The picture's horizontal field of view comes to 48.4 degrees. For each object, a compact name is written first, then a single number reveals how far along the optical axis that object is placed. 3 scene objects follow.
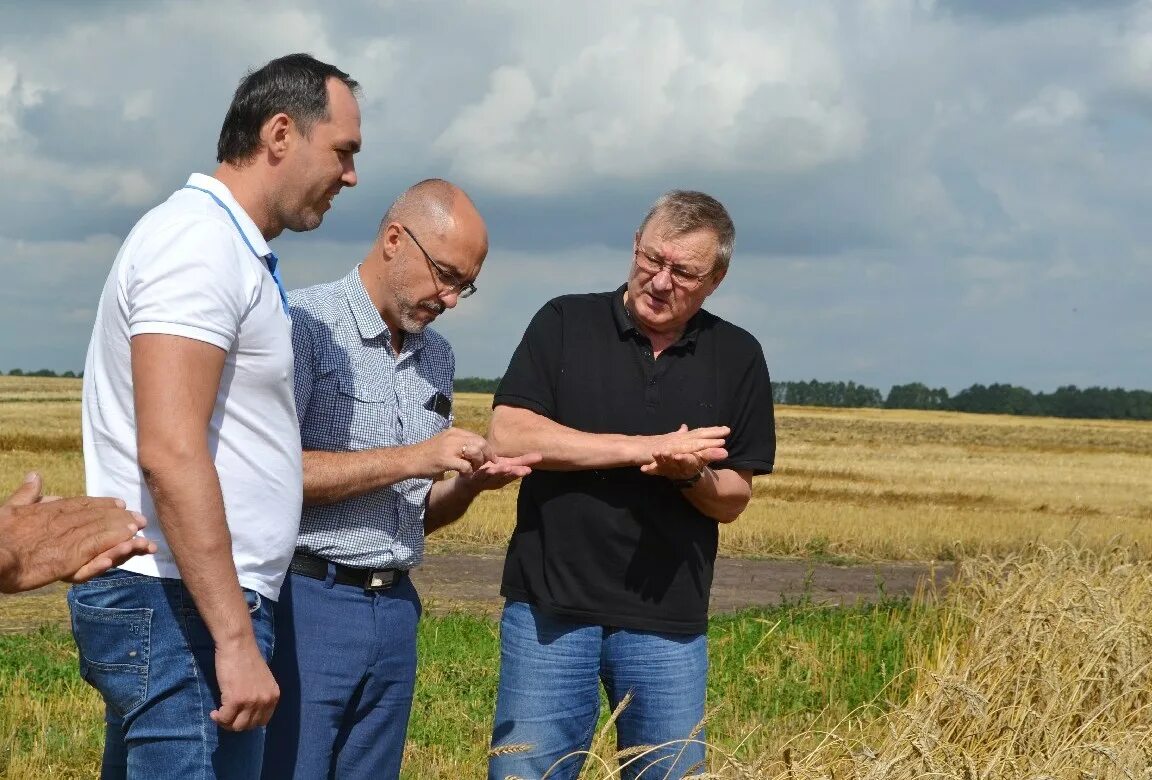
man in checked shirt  3.33
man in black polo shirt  3.67
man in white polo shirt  2.52
